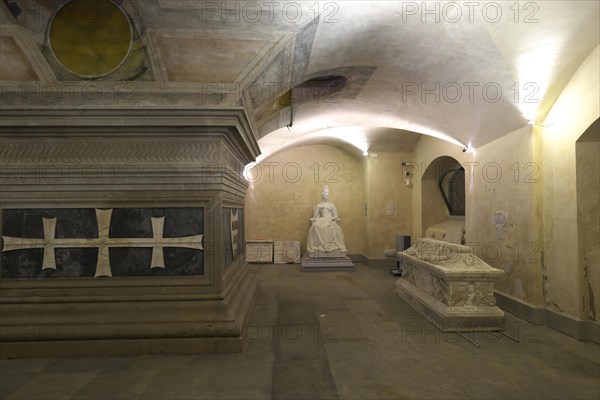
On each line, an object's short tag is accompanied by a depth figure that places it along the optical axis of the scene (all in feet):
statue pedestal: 28.58
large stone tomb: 11.46
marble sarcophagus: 13.88
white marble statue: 30.45
